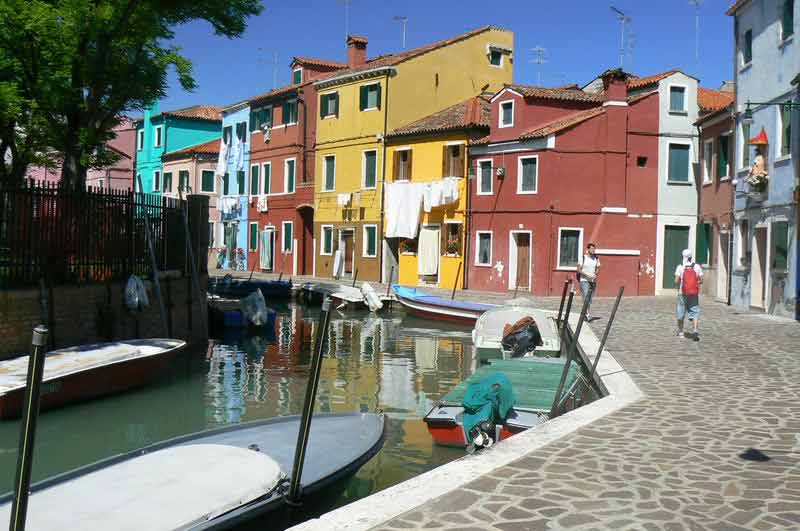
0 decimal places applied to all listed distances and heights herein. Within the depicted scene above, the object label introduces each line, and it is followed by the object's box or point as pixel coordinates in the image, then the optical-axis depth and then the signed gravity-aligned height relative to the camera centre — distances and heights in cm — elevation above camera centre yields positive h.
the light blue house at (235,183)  4656 +371
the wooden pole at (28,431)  385 -92
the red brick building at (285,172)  4175 +403
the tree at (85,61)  1441 +346
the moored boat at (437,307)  2381 -168
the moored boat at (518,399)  898 -177
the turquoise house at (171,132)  5272 +745
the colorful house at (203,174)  4928 +440
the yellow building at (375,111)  3631 +639
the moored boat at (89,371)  1073 -185
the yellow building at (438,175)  3300 +322
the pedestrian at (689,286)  1521 -54
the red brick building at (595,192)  2950 +233
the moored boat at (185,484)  527 -176
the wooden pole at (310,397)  559 -104
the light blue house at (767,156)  1953 +267
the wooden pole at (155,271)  1643 -56
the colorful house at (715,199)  2578 +196
